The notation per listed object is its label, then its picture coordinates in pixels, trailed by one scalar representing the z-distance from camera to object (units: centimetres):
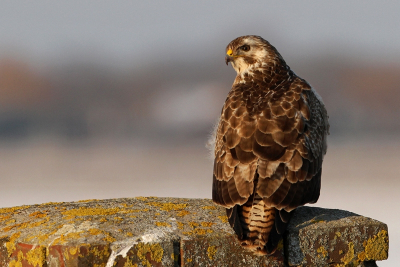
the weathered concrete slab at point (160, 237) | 819
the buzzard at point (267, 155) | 941
